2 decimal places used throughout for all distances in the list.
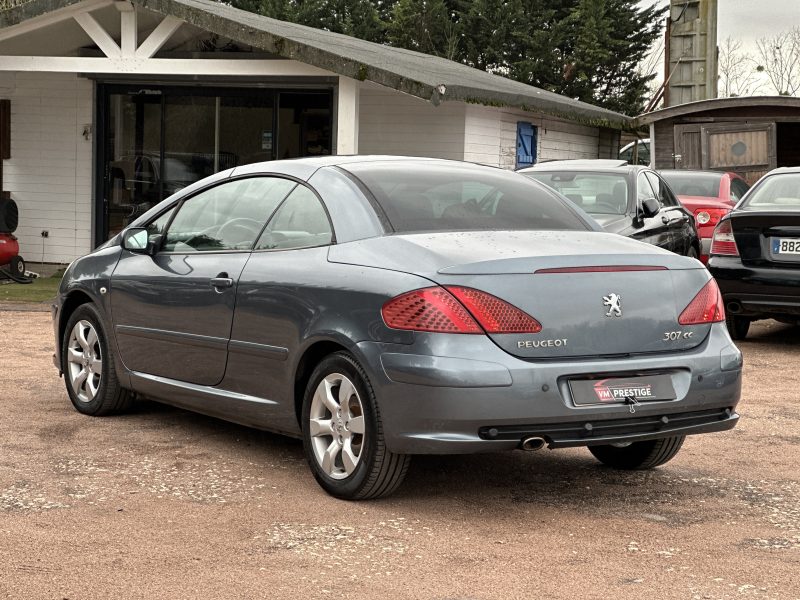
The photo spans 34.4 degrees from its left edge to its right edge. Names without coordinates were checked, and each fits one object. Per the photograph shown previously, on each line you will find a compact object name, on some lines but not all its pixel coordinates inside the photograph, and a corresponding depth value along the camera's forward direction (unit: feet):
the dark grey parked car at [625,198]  40.11
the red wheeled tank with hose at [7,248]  56.44
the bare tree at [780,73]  198.18
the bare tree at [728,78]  198.80
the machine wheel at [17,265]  57.88
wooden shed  78.18
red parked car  53.88
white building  55.77
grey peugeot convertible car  16.63
